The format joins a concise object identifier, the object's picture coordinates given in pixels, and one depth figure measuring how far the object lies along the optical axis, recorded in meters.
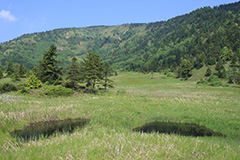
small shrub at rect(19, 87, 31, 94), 36.74
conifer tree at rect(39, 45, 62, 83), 42.09
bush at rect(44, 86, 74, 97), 34.78
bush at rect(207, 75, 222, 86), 83.81
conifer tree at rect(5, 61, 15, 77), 113.03
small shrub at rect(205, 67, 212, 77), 118.39
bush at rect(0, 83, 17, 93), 39.23
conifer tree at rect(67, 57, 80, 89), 41.91
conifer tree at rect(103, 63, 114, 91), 51.19
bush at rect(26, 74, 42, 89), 38.28
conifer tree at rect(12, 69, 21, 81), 95.12
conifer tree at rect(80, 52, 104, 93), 44.36
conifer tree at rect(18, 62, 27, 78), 103.49
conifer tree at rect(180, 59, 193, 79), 129.75
